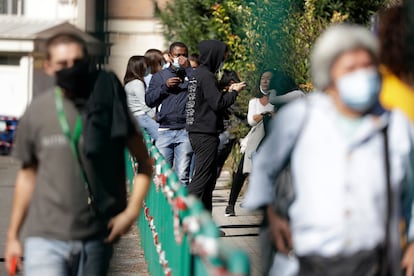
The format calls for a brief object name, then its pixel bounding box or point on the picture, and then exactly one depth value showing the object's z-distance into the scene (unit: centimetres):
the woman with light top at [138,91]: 2032
